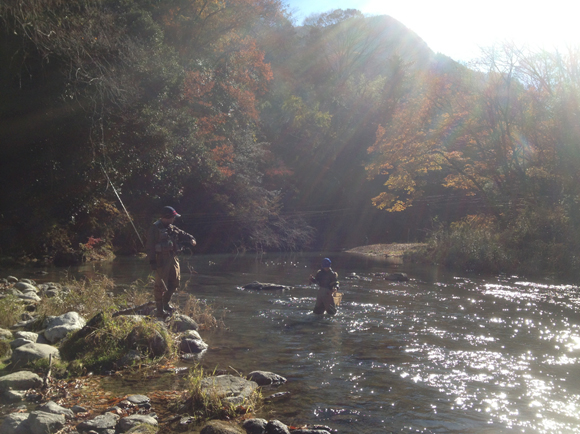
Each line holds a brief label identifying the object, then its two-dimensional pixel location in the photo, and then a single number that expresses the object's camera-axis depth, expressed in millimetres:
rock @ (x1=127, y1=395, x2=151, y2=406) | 5523
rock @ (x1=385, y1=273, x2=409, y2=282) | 18594
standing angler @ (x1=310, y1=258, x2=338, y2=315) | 11375
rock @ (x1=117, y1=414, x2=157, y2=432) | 4824
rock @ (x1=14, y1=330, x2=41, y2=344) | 7551
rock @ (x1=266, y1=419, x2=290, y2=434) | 4848
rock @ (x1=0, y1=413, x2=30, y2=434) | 4531
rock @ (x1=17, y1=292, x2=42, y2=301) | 11211
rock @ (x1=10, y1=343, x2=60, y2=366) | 6664
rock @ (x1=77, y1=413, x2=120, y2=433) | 4730
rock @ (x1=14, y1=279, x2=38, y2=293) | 12703
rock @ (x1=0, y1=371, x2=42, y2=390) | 5805
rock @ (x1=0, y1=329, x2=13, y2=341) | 7553
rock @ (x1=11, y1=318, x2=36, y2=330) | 8711
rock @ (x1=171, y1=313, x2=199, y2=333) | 9296
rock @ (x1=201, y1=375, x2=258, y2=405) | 5480
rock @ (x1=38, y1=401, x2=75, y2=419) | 5027
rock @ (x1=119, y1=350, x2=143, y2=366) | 6969
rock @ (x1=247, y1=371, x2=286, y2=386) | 6488
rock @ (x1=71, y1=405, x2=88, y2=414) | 5297
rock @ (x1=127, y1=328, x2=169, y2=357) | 7359
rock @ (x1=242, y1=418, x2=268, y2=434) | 4906
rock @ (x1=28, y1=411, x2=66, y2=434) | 4559
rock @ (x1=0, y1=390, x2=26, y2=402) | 5559
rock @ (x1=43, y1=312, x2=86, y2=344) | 7863
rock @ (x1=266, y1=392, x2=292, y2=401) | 5957
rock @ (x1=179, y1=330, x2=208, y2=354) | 8031
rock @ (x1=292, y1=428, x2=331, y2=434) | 4938
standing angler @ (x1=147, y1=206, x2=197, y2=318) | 9141
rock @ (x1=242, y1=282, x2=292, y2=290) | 15970
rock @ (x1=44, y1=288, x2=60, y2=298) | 12367
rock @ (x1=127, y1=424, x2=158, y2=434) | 4652
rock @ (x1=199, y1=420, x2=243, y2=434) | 4684
